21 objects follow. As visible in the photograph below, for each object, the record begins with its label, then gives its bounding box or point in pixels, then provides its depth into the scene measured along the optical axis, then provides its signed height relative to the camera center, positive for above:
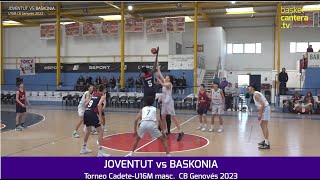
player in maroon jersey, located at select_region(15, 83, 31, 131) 11.62 -0.83
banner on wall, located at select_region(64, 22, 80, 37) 25.91 +3.77
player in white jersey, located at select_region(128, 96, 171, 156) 6.84 -0.87
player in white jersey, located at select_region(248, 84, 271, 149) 8.65 -0.82
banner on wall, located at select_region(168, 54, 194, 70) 23.95 +1.18
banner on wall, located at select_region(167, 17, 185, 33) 23.73 +3.81
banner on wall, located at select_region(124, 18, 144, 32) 24.70 +3.93
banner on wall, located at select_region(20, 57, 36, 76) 27.52 +1.02
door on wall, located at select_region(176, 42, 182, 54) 26.44 +2.40
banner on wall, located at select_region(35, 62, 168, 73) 25.16 +0.90
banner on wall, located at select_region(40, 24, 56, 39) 26.50 +3.72
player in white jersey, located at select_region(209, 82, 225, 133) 11.34 -0.74
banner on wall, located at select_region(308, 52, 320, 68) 19.99 +1.16
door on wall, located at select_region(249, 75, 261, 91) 32.09 -0.03
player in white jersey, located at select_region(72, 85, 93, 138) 10.38 -0.90
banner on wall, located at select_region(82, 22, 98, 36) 25.61 +3.73
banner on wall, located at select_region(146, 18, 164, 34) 24.23 +3.78
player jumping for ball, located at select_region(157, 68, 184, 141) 9.84 -0.74
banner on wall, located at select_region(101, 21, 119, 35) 25.41 +3.85
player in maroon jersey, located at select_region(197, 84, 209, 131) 11.76 -0.81
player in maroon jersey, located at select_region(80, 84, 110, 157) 7.58 -0.79
